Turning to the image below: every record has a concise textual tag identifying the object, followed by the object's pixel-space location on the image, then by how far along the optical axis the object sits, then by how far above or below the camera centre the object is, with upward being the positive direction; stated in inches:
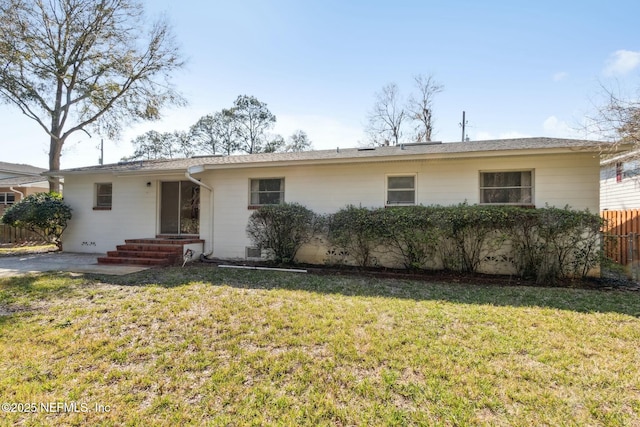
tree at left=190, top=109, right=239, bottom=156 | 1148.5 +334.6
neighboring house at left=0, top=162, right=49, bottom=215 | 714.1 +69.0
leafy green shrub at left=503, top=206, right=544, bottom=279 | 240.7 -15.4
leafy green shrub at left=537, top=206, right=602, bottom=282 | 232.7 -16.7
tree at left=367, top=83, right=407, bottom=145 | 938.7 +330.3
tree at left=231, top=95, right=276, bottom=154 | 1135.6 +366.5
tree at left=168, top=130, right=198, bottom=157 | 1213.1 +308.6
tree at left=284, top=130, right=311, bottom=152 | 1147.3 +302.9
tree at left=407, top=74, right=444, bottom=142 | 911.7 +362.0
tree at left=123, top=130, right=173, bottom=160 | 1278.3 +315.5
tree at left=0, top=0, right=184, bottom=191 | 478.0 +277.3
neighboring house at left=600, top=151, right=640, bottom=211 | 363.3 +50.1
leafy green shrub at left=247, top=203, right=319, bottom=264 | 300.2 -10.0
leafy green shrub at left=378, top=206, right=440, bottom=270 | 259.3 -10.8
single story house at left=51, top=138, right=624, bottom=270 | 261.3 +35.6
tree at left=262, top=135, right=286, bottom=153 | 1136.8 +286.0
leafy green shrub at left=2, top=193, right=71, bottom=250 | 389.7 +2.0
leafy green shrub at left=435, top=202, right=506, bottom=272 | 246.7 -11.9
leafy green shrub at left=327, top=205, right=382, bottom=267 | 274.4 -12.8
